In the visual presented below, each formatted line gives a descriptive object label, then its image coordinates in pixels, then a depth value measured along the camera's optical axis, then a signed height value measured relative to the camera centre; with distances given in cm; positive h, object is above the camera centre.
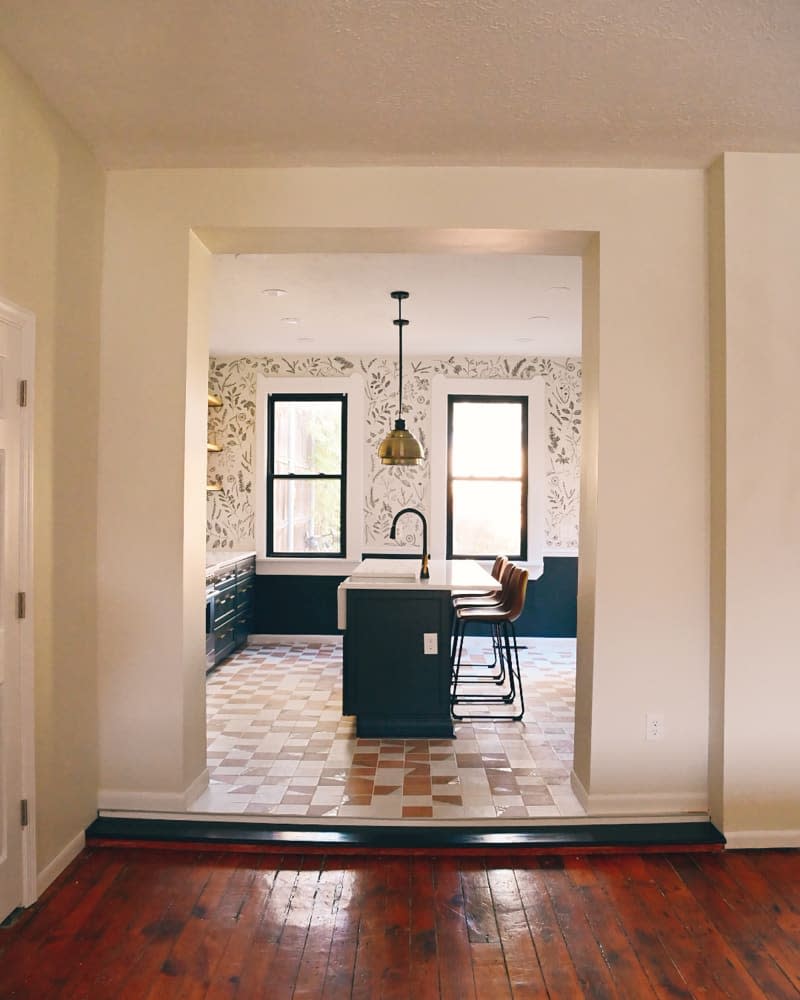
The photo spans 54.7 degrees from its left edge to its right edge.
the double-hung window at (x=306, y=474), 742 +22
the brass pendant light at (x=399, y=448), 522 +34
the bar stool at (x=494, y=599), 532 -77
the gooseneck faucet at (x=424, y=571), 471 -45
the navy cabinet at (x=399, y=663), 437 -93
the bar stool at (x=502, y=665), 477 -112
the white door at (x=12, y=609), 253 -38
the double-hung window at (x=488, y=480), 748 +18
